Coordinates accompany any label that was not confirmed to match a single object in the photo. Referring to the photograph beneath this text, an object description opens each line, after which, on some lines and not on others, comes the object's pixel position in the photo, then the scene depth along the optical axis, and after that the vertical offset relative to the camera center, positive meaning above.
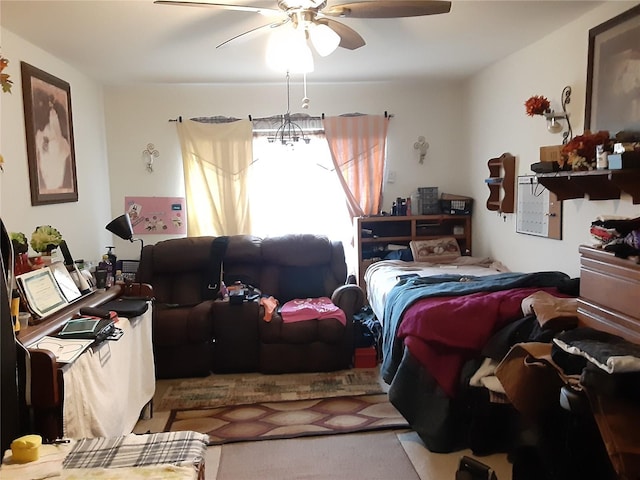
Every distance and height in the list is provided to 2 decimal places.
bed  2.57 -0.78
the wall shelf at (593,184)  2.28 +0.03
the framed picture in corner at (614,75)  2.50 +0.60
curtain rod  4.54 +0.70
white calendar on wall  3.23 -0.14
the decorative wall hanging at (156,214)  4.60 -0.16
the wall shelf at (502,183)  3.79 +0.05
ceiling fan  2.13 +0.80
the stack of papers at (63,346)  1.90 -0.59
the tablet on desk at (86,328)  2.11 -0.56
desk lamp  3.65 -0.22
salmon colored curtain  4.59 +0.35
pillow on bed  4.33 -0.51
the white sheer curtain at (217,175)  4.53 +0.19
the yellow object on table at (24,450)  1.51 -0.76
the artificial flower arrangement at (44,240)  2.61 -0.22
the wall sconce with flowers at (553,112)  3.09 +0.49
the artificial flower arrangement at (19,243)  2.26 -0.20
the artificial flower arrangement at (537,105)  3.17 +0.53
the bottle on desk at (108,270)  3.11 -0.47
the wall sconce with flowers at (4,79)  1.93 +0.46
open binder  2.16 -0.43
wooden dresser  1.82 -0.41
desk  1.76 -0.78
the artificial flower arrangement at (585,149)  2.46 +0.20
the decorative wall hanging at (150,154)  4.56 +0.38
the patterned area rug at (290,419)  2.88 -1.36
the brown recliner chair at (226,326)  3.67 -0.97
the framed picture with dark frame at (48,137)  3.09 +0.41
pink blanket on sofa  3.69 -0.88
